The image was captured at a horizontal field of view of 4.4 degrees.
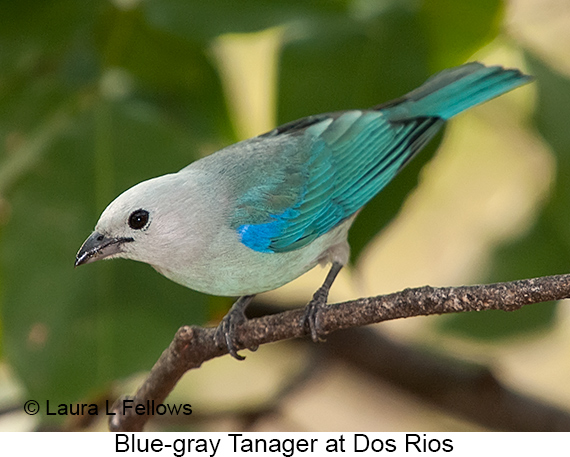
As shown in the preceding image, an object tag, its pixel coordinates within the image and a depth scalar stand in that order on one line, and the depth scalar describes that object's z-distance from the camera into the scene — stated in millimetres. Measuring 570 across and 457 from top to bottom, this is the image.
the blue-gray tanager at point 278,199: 2157
